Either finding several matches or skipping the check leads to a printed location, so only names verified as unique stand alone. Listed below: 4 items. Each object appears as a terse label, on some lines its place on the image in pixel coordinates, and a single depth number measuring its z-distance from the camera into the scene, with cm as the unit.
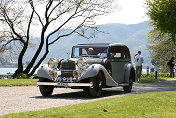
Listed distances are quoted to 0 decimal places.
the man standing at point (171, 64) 2980
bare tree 2922
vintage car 1109
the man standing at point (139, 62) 2203
